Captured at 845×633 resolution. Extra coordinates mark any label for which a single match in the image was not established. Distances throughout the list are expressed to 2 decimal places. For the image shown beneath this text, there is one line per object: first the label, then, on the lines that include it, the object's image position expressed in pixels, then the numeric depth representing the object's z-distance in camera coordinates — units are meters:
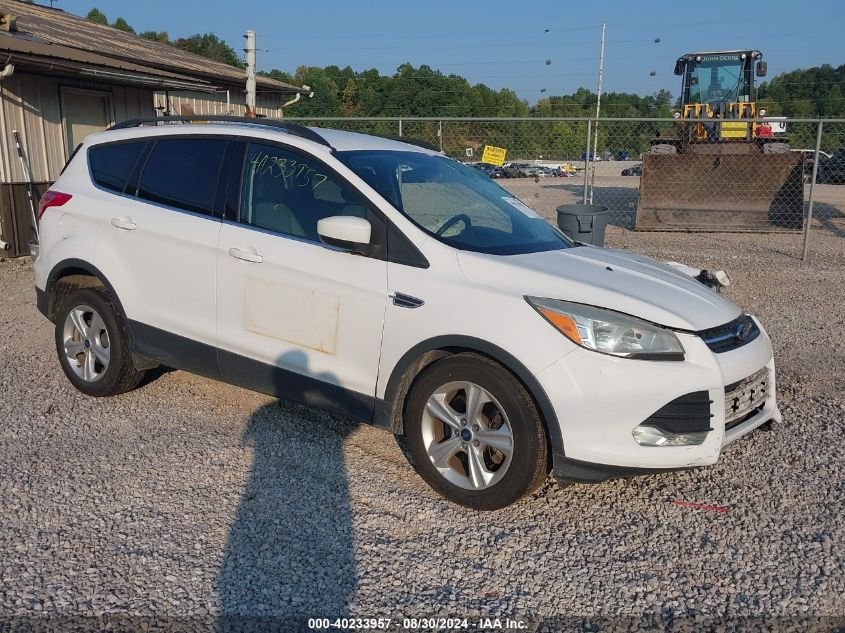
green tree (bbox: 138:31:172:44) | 77.64
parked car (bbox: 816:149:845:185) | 33.06
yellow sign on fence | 10.45
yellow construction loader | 14.82
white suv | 3.71
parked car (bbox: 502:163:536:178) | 36.85
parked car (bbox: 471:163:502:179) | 31.36
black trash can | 8.52
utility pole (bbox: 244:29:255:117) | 16.88
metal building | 11.01
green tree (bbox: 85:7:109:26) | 77.35
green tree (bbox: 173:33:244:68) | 82.56
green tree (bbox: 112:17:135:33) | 72.84
